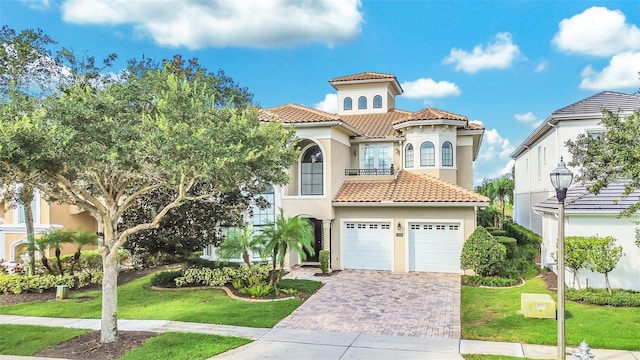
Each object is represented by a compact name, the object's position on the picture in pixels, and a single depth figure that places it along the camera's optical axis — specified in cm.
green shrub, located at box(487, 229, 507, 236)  2817
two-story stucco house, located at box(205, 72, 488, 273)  1884
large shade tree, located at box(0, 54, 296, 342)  821
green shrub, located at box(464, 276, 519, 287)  1595
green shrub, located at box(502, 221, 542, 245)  2211
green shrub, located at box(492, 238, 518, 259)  2088
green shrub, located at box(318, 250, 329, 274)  1855
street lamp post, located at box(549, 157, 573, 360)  790
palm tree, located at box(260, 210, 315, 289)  1488
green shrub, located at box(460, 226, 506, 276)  1650
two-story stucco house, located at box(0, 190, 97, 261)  2314
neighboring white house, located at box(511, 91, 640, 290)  1443
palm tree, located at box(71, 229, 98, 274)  1706
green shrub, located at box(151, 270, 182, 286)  1695
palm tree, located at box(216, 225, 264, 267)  1531
